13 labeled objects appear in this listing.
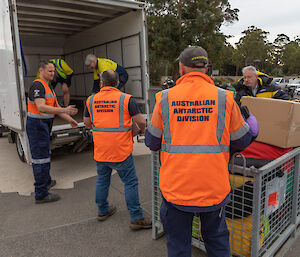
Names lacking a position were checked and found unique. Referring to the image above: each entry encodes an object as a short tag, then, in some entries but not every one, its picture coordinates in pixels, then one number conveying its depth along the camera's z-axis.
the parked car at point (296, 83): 21.14
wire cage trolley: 2.13
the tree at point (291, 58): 52.84
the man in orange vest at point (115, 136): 2.87
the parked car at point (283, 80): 24.98
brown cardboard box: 2.49
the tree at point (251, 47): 46.02
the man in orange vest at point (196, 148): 1.70
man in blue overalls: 3.69
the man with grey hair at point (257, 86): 3.81
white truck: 4.34
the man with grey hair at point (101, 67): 5.26
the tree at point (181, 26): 16.33
